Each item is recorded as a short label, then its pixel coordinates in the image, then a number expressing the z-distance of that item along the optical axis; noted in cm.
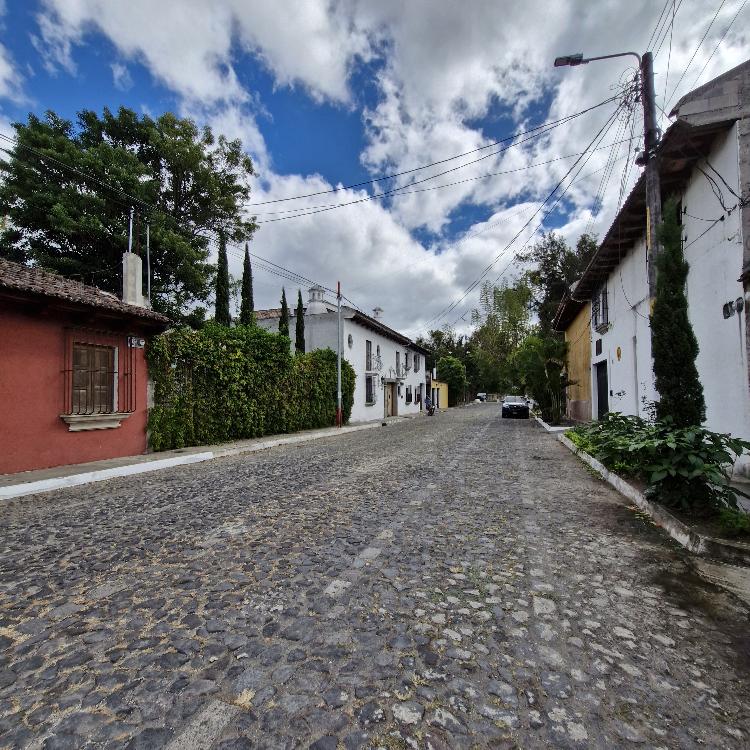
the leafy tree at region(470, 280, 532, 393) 4247
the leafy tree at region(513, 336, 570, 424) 1920
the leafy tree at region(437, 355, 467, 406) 5350
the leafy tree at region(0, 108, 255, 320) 1758
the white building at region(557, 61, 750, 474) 590
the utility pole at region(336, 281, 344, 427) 2009
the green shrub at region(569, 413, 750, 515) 422
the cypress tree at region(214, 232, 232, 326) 2091
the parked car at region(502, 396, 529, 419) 2669
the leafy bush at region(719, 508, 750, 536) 381
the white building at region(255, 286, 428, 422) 2430
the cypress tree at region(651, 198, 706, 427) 519
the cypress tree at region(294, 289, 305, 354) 2441
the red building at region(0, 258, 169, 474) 744
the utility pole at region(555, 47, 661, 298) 618
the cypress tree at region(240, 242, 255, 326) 2227
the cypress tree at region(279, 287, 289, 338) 2497
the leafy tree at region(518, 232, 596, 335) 2809
